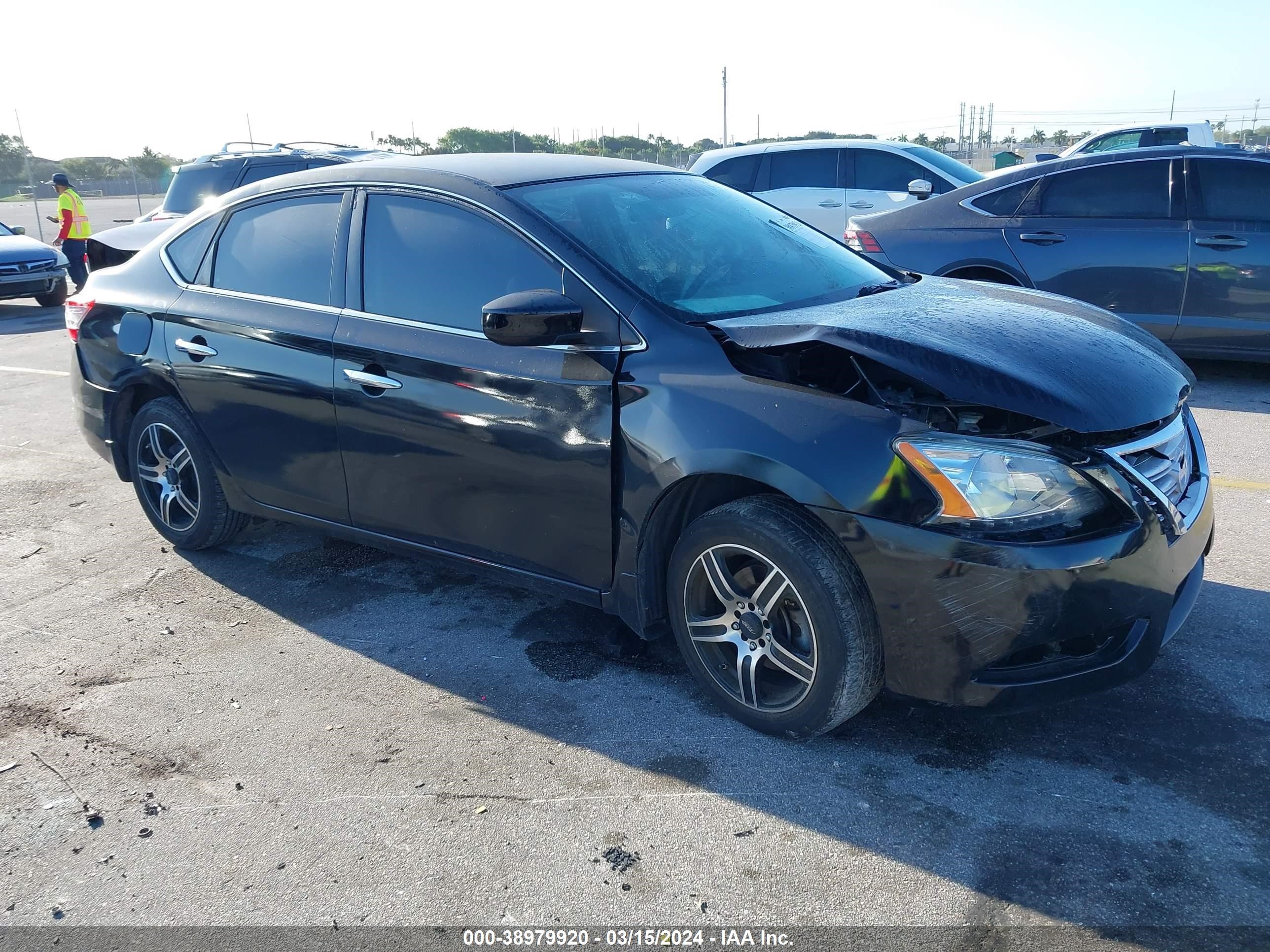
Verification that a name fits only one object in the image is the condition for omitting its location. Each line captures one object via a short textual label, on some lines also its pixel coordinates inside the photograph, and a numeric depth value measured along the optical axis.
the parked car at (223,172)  11.92
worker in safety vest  14.34
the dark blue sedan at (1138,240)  6.79
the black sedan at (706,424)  2.73
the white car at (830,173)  10.85
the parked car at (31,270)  13.80
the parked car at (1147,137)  14.38
